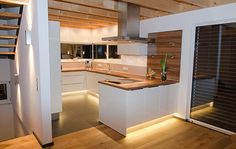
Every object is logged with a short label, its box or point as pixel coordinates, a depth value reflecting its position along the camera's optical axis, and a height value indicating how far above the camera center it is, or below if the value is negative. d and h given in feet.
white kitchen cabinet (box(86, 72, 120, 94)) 17.10 -2.14
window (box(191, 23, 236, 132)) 10.21 -1.08
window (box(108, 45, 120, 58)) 19.69 +0.80
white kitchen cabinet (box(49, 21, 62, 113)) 11.42 -0.48
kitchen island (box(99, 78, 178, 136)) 9.93 -2.66
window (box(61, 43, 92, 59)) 20.72 +0.85
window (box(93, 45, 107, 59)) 20.98 +0.83
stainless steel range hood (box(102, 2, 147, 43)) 10.99 +2.30
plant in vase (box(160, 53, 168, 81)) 12.52 -0.81
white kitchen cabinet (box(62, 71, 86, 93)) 18.29 -2.45
